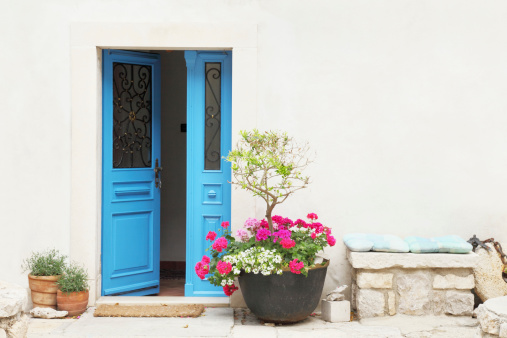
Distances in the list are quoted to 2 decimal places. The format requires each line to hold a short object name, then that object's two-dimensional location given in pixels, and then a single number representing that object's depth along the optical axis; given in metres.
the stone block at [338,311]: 5.90
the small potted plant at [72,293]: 5.99
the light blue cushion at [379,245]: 5.93
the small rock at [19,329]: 4.58
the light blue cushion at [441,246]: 5.94
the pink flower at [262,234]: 5.68
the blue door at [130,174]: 6.55
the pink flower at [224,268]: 5.57
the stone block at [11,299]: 4.47
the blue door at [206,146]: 6.52
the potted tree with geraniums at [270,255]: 5.59
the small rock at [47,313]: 5.94
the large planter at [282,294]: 5.59
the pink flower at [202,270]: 5.76
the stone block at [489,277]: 6.14
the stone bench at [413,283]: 5.90
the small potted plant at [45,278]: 6.07
